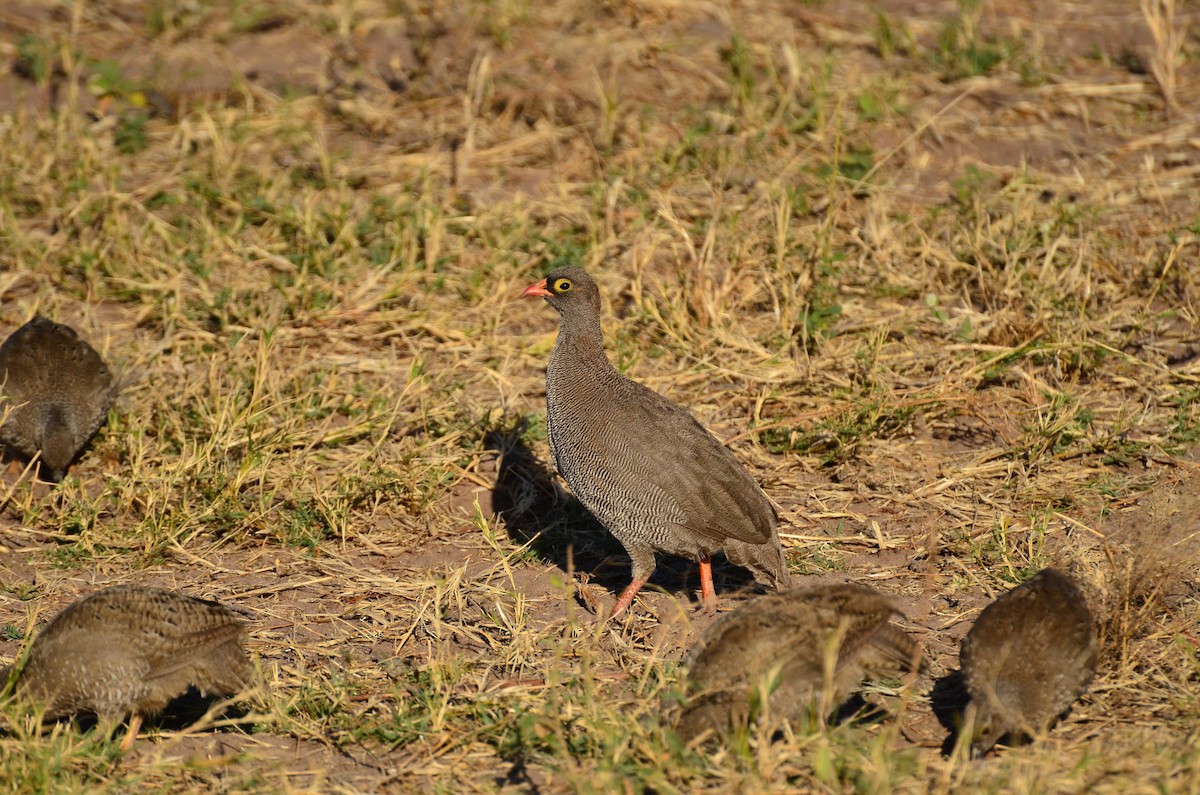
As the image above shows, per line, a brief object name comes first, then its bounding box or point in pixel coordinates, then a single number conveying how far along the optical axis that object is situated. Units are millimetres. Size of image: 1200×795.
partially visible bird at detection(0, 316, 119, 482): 15633
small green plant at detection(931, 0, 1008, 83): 22281
